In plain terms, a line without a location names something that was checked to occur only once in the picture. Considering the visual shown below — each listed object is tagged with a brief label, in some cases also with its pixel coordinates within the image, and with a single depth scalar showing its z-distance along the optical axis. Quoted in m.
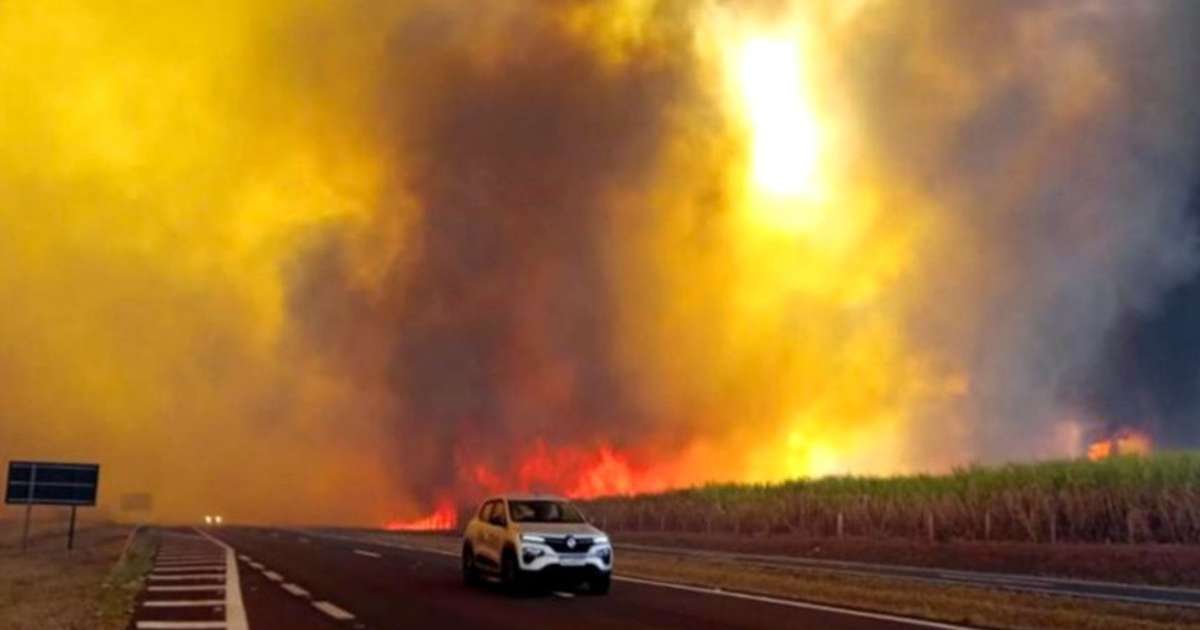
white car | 22.30
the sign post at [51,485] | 51.91
